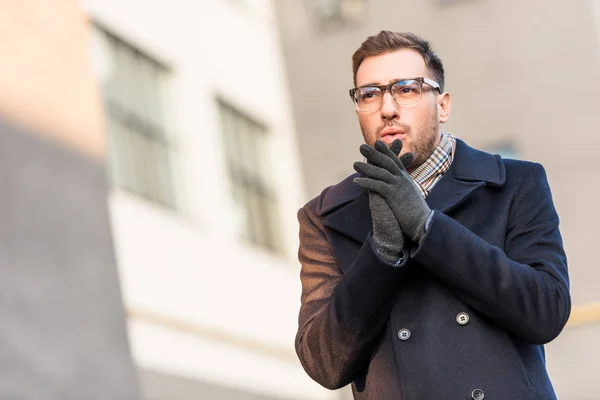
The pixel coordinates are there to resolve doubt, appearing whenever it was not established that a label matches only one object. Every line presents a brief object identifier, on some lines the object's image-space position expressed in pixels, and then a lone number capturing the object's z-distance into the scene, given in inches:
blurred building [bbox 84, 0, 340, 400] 594.2
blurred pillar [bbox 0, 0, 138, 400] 442.3
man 125.0
